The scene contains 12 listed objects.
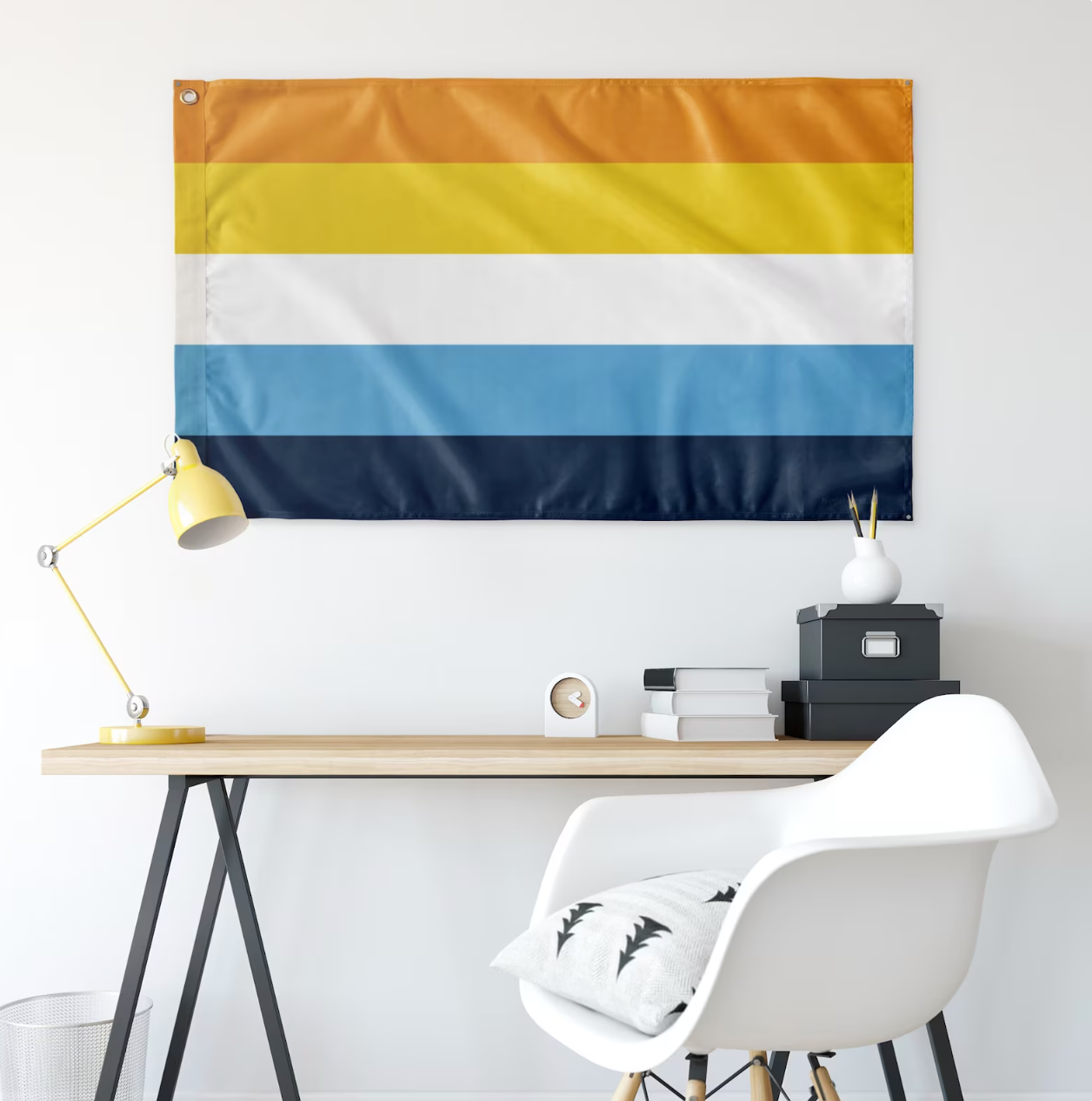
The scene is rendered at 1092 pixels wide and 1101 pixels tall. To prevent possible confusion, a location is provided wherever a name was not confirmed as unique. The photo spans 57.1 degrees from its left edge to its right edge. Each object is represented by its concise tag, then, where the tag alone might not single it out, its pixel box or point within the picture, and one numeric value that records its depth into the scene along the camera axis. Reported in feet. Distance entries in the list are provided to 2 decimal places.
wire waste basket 5.62
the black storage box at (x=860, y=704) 5.49
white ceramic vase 5.77
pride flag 6.48
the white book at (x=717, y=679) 5.65
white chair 3.41
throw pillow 3.57
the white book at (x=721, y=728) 5.59
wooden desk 4.92
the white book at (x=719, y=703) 5.63
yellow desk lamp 5.47
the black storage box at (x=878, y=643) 5.58
